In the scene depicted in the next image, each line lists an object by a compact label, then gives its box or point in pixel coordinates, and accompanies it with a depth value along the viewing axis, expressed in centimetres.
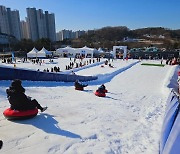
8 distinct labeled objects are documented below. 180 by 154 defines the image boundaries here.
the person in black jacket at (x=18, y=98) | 389
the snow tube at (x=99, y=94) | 802
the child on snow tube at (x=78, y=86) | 910
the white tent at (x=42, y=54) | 3246
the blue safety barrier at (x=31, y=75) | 850
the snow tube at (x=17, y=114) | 394
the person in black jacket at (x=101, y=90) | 809
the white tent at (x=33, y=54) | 3219
